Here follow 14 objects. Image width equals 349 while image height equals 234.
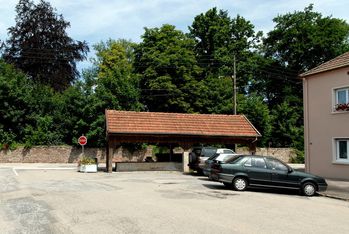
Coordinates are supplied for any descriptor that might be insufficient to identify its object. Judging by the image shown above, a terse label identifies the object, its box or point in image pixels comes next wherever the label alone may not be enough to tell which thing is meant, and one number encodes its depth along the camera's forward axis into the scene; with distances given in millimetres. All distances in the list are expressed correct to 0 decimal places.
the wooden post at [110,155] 29250
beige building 24297
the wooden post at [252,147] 32656
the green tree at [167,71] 50125
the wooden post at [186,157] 30922
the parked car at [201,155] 26859
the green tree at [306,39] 53688
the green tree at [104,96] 44438
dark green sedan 17953
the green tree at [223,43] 56500
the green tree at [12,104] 42875
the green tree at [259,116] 48562
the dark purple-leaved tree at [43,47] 49750
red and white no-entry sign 32825
